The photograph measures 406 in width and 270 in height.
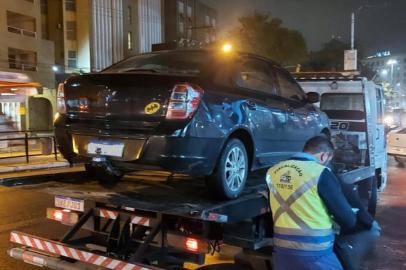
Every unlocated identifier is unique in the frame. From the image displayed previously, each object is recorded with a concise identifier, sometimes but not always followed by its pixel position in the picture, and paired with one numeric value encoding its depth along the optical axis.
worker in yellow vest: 3.21
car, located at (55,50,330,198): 4.36
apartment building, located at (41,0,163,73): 41.25
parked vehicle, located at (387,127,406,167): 17.69
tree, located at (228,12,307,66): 41.53
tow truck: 4.20
